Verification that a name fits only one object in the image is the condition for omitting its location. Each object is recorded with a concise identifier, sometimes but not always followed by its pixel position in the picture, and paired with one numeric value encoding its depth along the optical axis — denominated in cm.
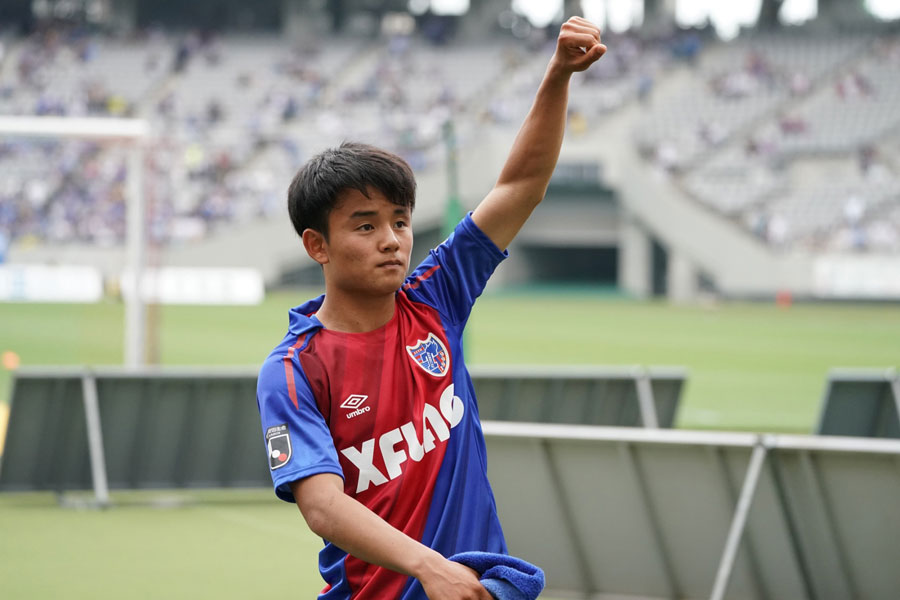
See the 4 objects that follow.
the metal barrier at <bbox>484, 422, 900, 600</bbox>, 1090
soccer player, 505
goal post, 2570
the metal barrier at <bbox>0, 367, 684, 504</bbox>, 1862
